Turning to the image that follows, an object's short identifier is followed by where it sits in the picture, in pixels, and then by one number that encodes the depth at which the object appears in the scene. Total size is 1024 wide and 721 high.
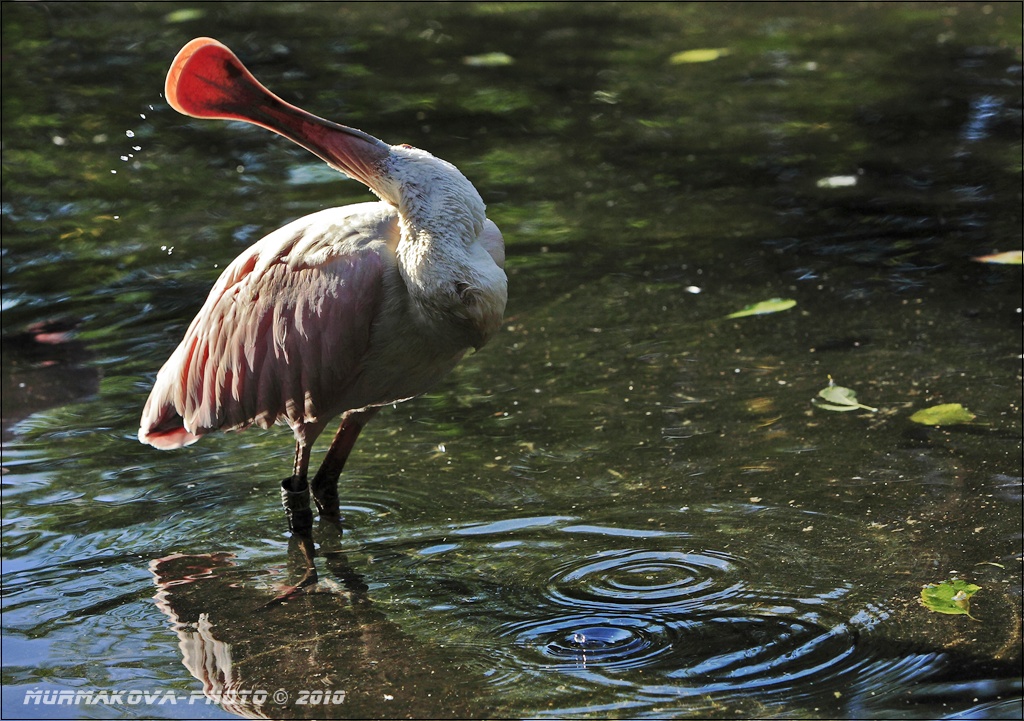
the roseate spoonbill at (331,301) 8.41
